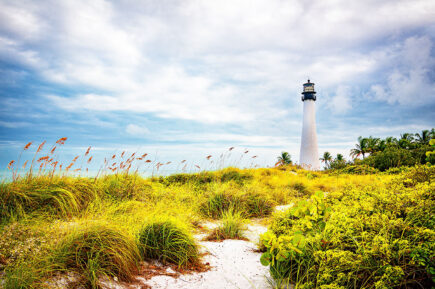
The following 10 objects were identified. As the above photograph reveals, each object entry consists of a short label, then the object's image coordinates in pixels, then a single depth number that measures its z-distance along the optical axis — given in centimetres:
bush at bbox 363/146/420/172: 1189
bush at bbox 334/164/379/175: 1086
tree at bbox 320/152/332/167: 4328
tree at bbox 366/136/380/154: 3597
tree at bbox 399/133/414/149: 2780
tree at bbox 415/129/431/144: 3222
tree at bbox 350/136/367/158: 3796
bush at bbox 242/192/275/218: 548
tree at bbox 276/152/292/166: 4250
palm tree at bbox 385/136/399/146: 3228
